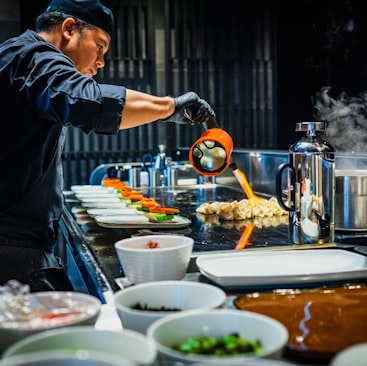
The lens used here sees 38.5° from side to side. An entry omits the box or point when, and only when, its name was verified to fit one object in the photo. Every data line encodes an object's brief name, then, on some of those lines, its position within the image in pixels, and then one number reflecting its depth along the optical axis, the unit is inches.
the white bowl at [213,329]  29.6
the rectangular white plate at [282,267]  48.0
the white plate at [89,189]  126.6
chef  63.7
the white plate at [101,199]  107.0
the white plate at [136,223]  80.4
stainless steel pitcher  63.8
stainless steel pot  72.2
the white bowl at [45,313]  33.4
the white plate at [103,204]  100.0
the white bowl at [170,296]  38.3
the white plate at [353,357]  27.4
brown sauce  35.4
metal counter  57.7
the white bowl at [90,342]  29.9
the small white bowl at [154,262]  46.1
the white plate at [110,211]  90.3
